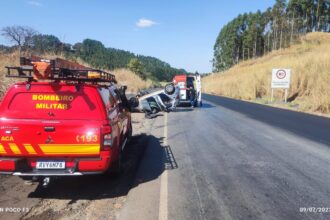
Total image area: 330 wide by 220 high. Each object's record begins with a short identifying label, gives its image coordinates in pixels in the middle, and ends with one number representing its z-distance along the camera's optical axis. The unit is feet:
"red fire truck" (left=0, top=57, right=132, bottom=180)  17.33
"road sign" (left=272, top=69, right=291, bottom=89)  86.22
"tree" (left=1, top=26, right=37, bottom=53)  67.72
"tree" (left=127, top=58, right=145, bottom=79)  240.73
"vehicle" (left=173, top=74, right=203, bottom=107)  76.43
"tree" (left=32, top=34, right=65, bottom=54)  69.00
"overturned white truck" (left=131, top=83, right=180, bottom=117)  62.59
